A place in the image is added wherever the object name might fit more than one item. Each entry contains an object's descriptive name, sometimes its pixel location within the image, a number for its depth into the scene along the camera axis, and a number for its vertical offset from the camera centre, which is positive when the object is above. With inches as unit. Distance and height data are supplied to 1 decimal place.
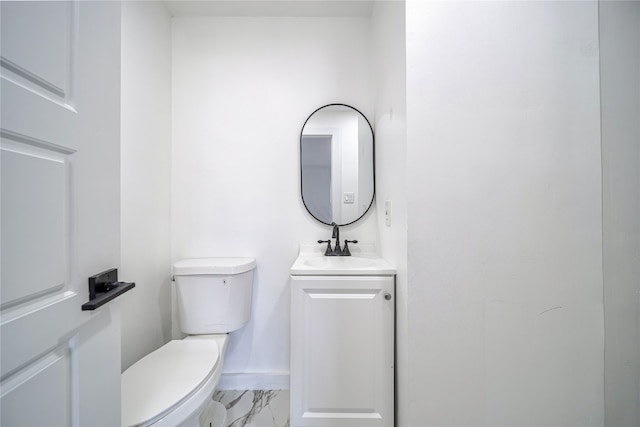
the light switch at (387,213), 47.0 +0.3
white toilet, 33.2 -24.9
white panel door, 16.4 +0.5
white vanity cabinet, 42.4 -23.9
